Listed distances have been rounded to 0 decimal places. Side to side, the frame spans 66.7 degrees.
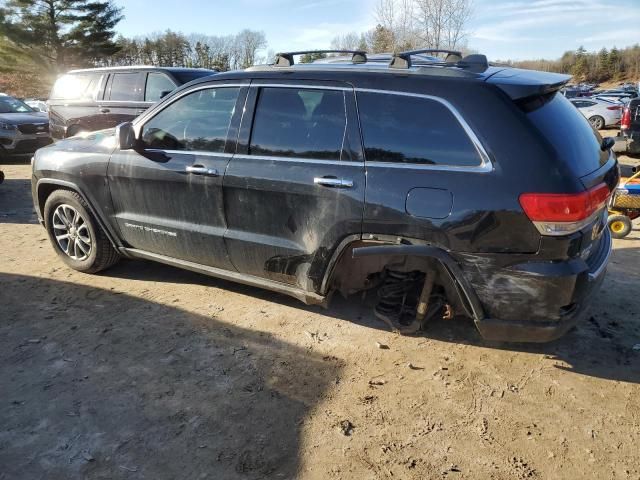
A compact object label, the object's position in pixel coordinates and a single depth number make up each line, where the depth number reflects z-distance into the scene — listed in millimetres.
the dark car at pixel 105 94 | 8508
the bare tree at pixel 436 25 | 16500
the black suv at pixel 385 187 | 2668
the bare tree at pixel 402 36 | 17562
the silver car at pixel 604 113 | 19938
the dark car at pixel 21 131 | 11328
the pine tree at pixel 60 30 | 40844
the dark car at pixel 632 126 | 11289
